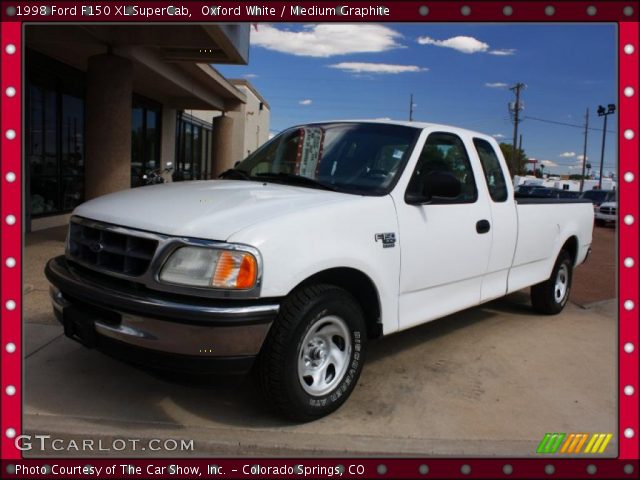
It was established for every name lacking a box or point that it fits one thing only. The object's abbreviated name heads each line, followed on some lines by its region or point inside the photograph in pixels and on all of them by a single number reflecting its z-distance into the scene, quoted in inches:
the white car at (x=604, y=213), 895.9
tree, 2117.4
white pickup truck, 115.0
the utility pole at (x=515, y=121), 1729.8
